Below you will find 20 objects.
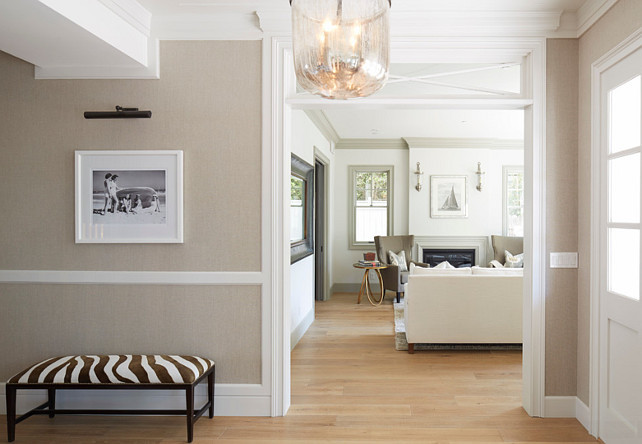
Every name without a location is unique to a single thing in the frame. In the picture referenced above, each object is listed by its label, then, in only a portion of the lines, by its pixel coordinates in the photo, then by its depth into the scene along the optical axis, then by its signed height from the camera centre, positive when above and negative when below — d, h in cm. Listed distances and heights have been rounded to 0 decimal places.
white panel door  243 -20
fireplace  821 -61
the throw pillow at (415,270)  476 -50
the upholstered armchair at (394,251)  719 -59
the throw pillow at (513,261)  744 -65
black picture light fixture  305 +67
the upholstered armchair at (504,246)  784 -44
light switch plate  307 -26
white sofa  454 -83
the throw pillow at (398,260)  744 -63
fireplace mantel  820 -40
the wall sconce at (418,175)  820 +75
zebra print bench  276 -91
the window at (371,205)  849 +25
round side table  705 -97
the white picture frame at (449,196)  822 +40
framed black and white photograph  313 +14
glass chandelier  152 +56
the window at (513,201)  834 +32
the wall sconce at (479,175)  815 +75
